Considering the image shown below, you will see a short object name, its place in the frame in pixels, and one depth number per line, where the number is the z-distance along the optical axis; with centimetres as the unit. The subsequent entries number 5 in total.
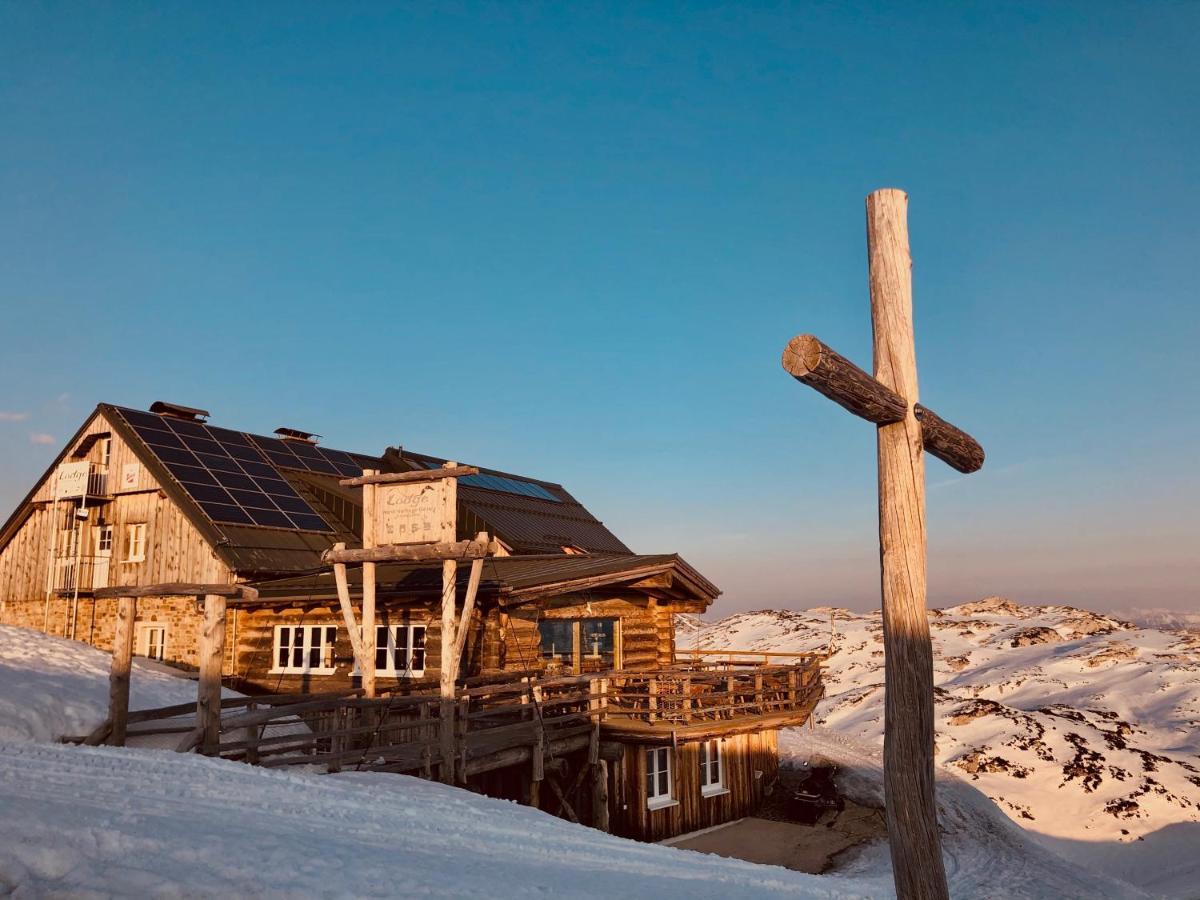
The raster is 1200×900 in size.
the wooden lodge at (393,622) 1504
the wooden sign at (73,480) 2583
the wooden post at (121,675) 1277
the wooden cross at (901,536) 585
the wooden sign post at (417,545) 1513
